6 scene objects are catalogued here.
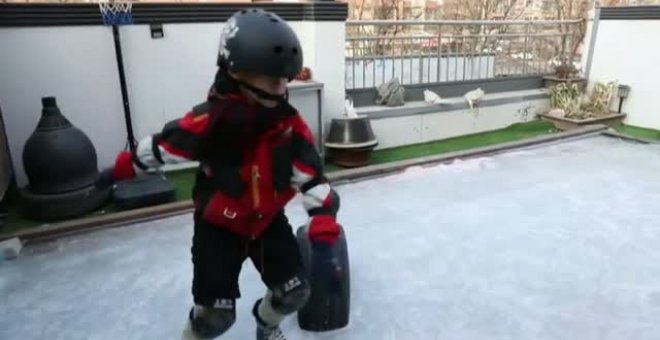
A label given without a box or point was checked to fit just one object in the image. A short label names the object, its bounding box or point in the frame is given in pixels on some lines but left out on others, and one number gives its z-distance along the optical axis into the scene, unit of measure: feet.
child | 4.23
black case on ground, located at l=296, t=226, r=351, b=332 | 6.33
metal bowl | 13.75
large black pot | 9.93
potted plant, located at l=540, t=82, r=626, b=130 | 18.60
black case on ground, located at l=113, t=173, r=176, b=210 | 10.64
